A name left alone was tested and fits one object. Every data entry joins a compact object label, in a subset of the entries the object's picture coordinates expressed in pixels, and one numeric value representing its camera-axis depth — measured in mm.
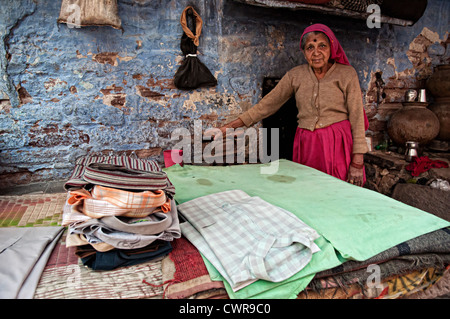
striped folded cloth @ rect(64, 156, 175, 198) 1046
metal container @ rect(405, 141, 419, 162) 3680
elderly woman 2445
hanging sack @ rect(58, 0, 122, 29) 2479
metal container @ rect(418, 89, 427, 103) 4012
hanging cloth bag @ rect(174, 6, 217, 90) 2945
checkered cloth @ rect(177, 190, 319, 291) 1003
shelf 2859
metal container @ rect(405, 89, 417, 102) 3992
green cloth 1079
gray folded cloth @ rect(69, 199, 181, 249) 1006
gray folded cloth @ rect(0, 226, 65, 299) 907
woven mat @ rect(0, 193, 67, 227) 1435
